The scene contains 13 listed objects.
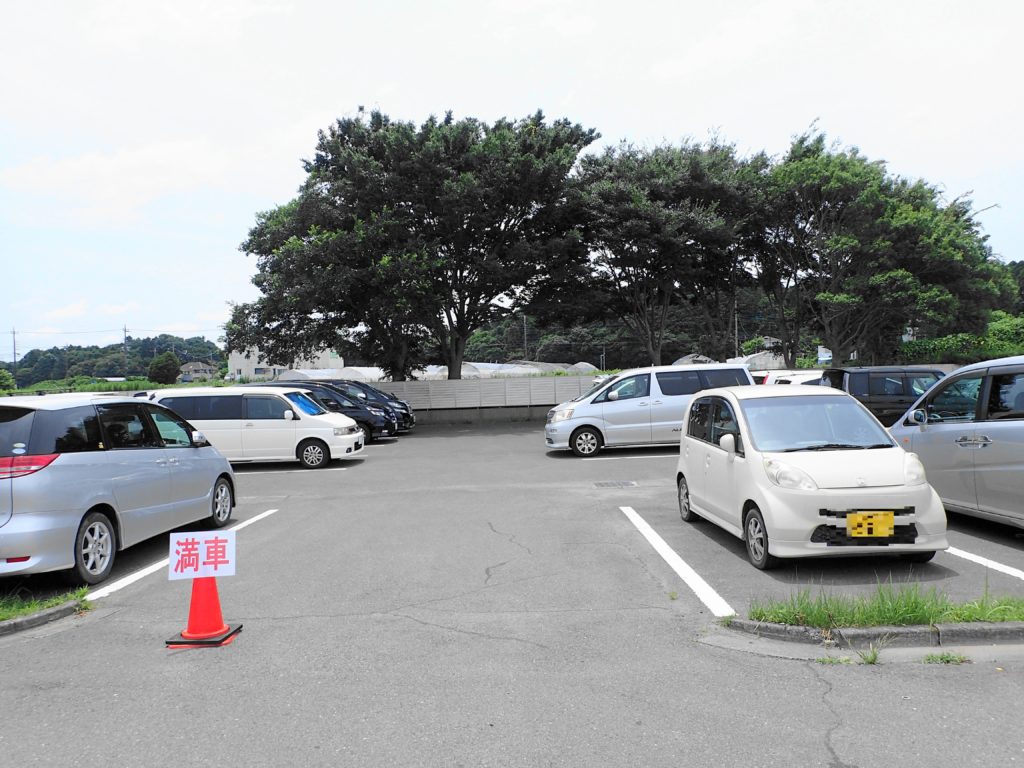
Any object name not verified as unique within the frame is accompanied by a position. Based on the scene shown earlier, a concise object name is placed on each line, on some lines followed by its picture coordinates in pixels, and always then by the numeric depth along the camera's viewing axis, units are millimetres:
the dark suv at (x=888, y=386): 16234
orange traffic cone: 4680
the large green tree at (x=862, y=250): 24844
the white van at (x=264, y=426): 15141
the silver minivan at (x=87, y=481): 5602
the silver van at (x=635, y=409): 15398
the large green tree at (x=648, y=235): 23672
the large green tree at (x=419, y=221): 21594
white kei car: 5746
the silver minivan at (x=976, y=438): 6680
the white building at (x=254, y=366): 68731
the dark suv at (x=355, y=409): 19953
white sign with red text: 4723
